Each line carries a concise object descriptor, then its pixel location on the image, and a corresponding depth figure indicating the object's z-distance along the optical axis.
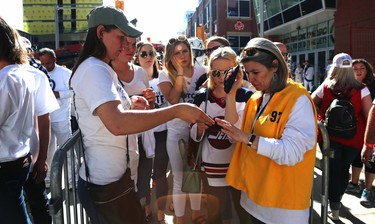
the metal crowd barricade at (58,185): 1.98
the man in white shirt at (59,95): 5.02
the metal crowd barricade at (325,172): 2.73
